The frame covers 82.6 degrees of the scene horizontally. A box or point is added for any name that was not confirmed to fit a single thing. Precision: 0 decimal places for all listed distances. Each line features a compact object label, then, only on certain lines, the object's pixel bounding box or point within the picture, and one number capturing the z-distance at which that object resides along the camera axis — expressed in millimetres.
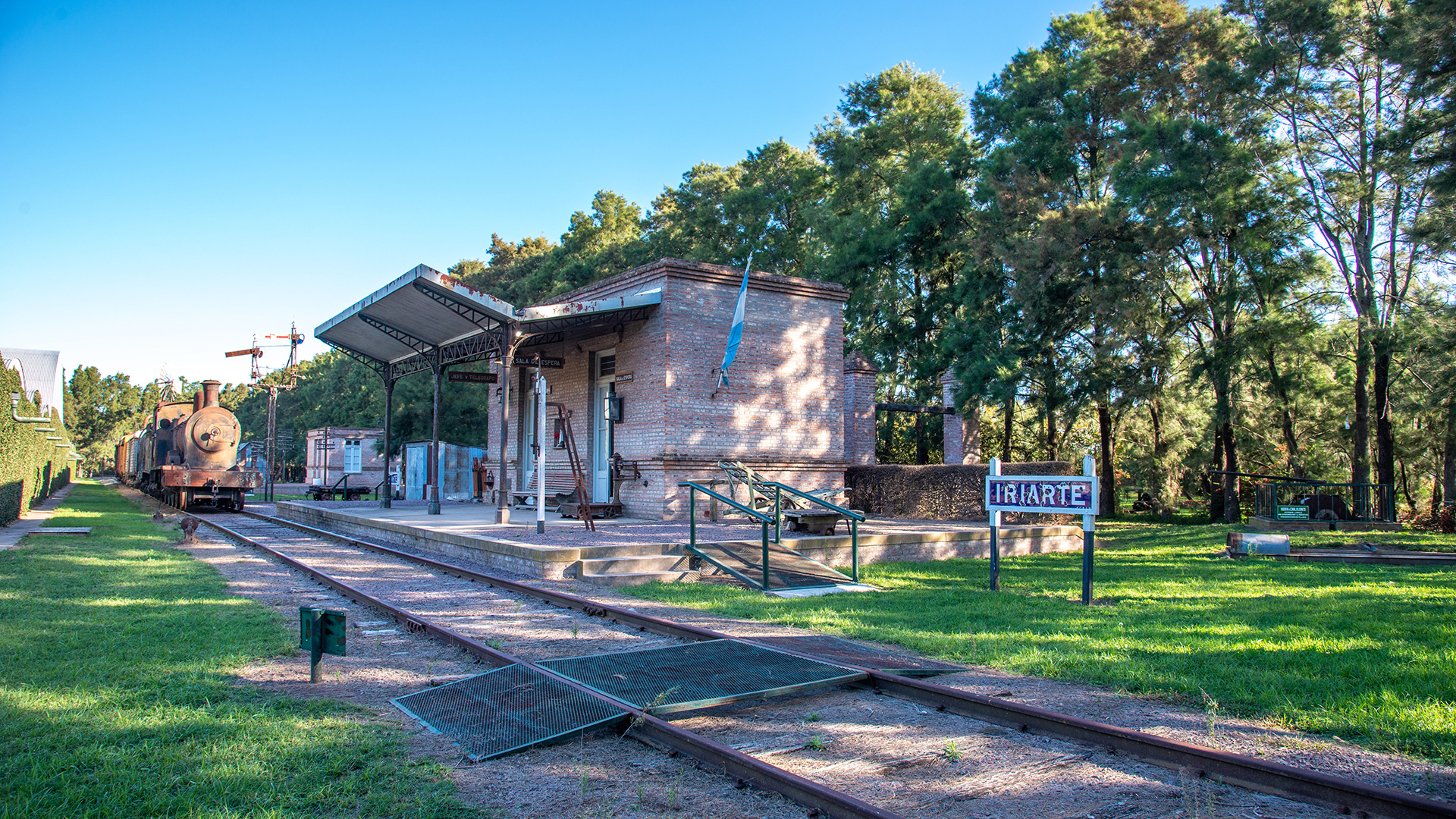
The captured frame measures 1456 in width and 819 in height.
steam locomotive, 24406
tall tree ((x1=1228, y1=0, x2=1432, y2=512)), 22203
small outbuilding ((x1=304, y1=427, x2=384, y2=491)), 35031
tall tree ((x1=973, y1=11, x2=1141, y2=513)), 23375
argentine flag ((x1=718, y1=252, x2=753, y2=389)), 15852
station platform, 10703
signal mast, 31897
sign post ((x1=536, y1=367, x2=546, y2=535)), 13133
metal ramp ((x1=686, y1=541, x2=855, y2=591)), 10219
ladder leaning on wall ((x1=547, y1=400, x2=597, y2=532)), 14248
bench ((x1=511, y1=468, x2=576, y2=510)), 19234
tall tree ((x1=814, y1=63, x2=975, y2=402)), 27578
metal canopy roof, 15459
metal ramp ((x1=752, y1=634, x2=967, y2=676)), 5688
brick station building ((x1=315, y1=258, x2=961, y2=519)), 16812
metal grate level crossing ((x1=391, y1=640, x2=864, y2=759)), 4332
